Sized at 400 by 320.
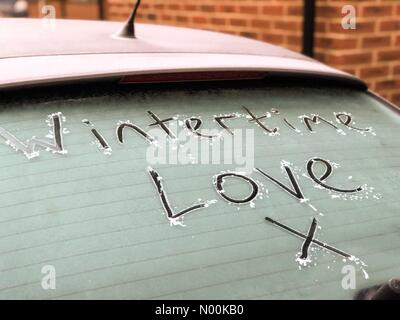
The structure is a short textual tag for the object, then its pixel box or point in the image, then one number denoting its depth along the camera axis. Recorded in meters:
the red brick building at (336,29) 4.89
